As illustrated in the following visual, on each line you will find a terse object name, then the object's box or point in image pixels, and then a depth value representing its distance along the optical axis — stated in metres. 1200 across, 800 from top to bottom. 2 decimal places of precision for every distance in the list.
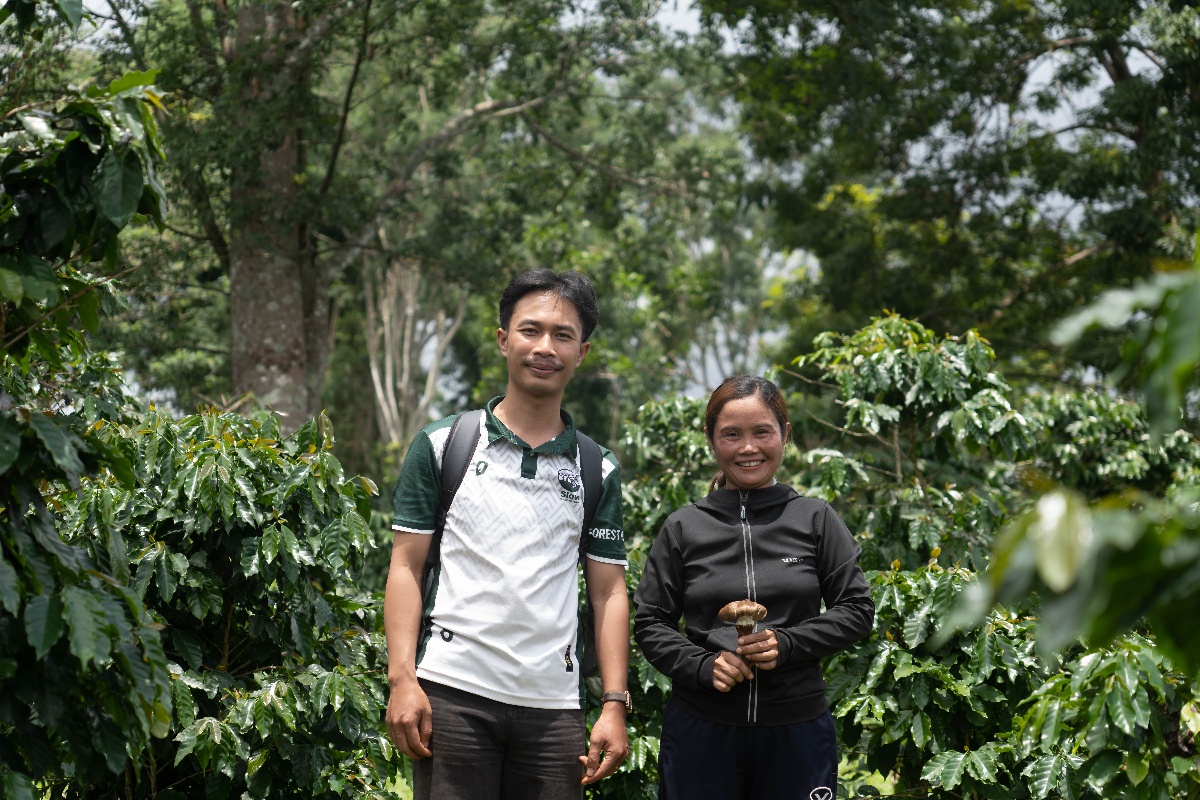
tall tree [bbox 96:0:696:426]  8.69
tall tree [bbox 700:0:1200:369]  10.62
